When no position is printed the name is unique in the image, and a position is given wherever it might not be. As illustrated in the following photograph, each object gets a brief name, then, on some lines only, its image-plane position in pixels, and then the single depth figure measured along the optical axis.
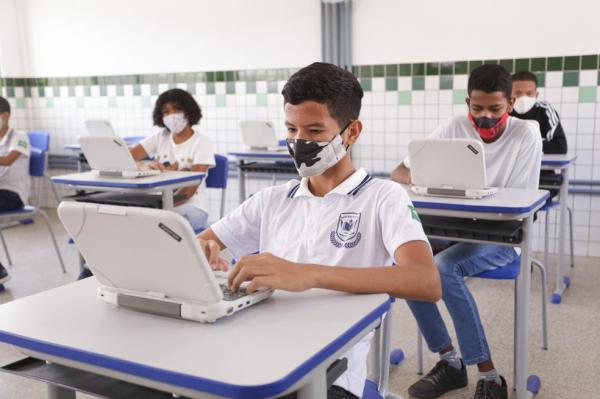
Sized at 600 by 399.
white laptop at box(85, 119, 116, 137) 5.97
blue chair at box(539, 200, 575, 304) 3.56
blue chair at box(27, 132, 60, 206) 4.47
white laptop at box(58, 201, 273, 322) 1.05
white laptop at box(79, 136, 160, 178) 3.44
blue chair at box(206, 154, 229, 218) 3.83
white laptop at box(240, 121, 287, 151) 4.94
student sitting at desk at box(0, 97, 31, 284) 4.16
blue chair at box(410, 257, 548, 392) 2.38
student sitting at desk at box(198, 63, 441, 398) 1.34
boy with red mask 2.35
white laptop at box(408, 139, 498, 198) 2.36
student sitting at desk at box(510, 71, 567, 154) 3.96
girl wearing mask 3.70
